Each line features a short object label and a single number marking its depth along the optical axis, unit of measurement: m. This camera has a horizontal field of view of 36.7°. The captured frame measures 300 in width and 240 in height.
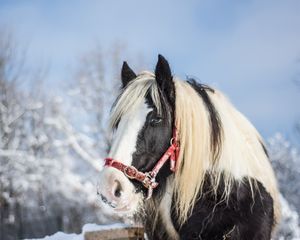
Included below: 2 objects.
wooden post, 3.65
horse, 2.79
